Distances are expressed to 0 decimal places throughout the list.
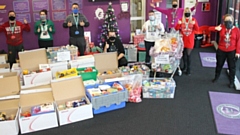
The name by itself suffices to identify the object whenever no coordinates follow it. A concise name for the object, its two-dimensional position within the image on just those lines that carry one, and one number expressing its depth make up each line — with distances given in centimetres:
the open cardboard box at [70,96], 385
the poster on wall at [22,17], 618
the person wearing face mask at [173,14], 637
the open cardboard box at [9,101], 359
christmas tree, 651
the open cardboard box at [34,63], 467
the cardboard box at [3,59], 560
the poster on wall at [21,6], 611
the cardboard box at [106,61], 505
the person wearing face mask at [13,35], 547
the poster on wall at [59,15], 646
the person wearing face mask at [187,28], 533
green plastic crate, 466
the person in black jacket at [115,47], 529
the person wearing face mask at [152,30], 562
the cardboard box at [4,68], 486
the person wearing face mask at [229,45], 473
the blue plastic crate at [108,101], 404
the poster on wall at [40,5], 625
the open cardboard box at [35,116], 368
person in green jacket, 557
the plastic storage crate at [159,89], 459
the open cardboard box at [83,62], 502
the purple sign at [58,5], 640
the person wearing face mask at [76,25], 548
